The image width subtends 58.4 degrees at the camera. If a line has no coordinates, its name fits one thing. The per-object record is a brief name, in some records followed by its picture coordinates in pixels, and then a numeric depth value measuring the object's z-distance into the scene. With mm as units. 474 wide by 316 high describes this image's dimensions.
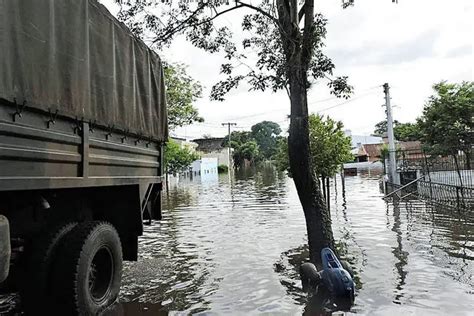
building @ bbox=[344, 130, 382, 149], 77062
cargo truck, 2996
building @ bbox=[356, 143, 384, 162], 63031
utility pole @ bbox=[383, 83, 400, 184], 22128
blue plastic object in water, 5305
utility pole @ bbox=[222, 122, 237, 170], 67375
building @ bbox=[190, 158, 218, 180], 54250
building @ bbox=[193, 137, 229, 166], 76388
